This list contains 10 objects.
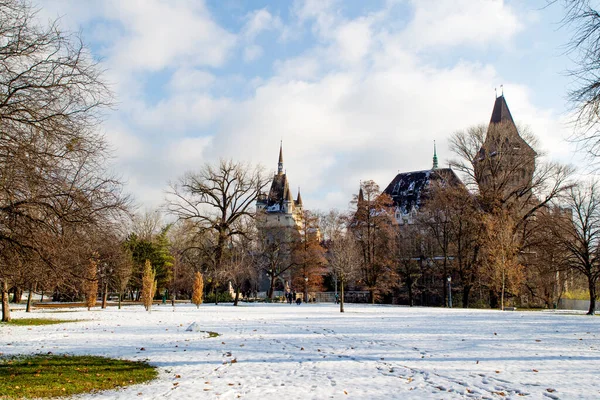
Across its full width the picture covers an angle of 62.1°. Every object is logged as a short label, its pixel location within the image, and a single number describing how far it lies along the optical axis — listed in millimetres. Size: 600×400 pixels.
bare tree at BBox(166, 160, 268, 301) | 44969
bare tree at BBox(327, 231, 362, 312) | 40250
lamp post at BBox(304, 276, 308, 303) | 49481
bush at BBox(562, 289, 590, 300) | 52688
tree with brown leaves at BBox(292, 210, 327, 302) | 50594
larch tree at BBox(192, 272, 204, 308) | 35469
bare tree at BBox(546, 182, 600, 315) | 33375
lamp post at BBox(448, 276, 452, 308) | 40500
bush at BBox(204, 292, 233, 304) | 49491
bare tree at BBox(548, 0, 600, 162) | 10247
